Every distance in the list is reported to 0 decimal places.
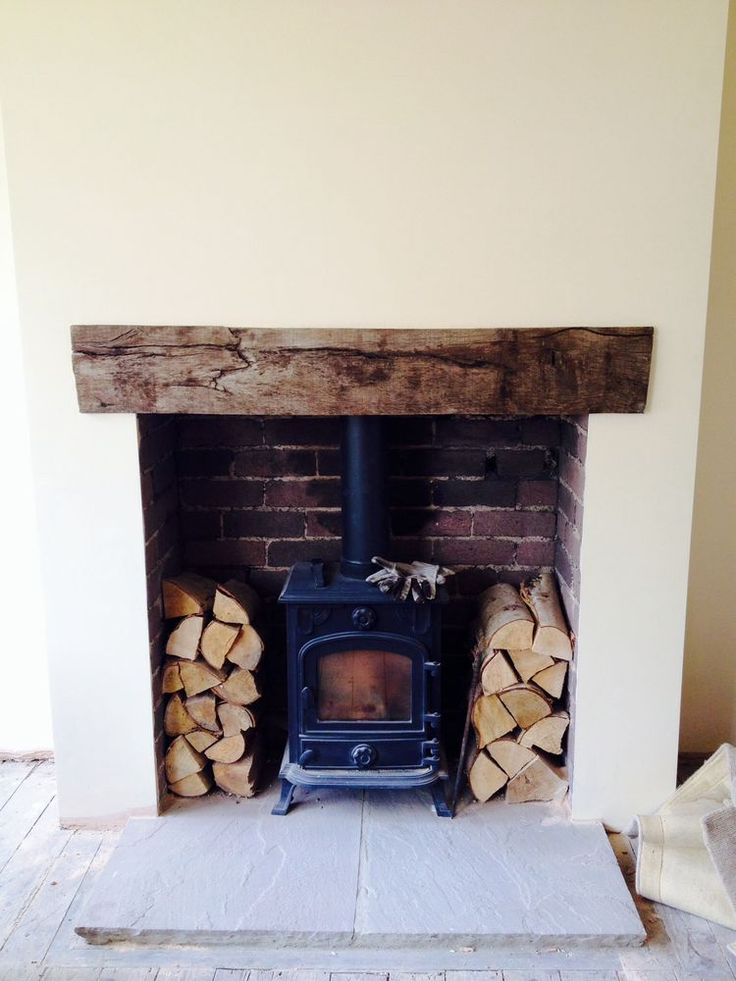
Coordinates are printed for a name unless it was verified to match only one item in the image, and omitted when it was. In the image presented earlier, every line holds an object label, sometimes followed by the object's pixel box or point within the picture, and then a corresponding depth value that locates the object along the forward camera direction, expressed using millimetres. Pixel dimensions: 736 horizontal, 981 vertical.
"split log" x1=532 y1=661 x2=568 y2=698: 2365
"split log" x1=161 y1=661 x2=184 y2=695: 2414
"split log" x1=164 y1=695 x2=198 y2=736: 2436
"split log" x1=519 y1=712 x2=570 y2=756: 2385
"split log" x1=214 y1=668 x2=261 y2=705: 2434
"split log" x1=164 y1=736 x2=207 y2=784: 2430
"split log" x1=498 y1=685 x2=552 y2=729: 2367
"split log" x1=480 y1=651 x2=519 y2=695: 2355
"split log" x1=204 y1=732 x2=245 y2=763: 2443
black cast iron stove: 2328
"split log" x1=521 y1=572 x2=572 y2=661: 2332
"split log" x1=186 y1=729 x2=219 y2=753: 2445
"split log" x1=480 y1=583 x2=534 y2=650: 2338
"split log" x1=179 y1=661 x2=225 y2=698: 2416
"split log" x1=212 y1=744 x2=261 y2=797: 2457
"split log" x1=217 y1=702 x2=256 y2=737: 2439
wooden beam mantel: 2111
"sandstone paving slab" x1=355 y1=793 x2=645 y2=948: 1973
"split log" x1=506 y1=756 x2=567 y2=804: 2398
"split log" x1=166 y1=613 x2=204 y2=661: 2398
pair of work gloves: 2281
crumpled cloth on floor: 2014
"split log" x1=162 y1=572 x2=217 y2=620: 2393
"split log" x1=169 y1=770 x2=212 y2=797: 2453
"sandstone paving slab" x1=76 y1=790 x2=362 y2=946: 1988
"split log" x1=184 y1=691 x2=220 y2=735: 2430
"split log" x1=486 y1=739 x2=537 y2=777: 2395
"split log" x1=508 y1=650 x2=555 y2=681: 2359
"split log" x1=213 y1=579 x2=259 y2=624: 2414
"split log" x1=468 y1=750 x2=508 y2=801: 2414
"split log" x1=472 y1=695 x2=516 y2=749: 2379
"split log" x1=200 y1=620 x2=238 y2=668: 2410
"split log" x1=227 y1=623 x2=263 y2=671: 2430
